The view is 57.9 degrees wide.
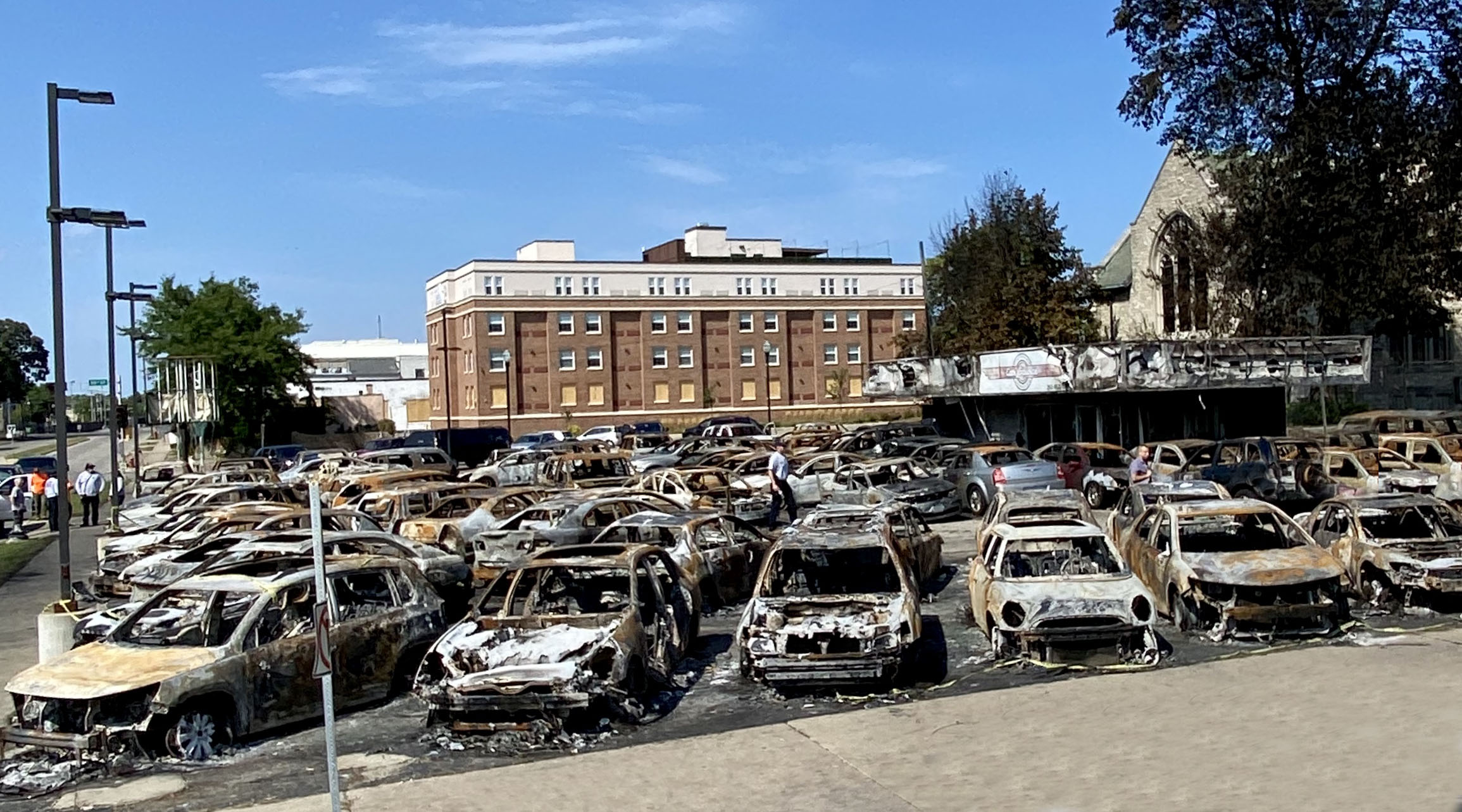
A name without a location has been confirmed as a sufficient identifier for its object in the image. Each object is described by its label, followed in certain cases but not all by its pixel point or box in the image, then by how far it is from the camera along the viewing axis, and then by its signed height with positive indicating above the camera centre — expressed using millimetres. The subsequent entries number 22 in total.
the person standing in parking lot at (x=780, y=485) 24156 -1123
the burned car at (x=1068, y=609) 11992 -1789
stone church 51156 +5213
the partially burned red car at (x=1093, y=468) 26266 -1125
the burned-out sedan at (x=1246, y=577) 12867 -1667
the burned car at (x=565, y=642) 10289 -1783
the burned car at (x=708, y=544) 15672 -1450
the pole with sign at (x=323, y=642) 7125 -1142
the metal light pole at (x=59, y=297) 16875 +1916
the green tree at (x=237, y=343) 68438 +5193
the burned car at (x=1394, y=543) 14047 -1540
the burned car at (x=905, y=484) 25000 -1219
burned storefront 33188 +729
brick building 74938 +5570
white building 98788 +5562
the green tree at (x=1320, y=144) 40656 +8347
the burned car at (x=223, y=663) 10055 -1793
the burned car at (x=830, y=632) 11125 -1799
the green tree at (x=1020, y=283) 52844 +5545
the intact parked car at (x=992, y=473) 25188 -1093
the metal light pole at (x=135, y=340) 33197 +3110
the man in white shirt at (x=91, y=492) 34375 -1223
